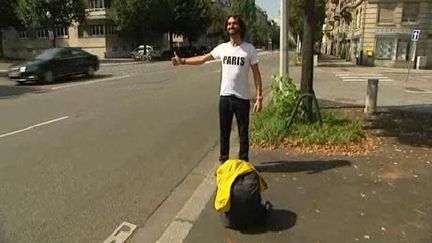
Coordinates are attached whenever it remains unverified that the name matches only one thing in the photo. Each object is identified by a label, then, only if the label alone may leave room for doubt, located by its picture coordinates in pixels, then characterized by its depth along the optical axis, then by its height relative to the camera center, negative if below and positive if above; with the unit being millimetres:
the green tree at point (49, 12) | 38250 +1828
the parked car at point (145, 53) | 48719 -1991
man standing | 5531 -531
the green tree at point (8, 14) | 42659 +1766
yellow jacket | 4223 -1335
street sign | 22431 +238
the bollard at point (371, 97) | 10445 -1321
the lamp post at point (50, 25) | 38225 +729
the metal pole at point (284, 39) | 11039 -36
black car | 19297 -1434
